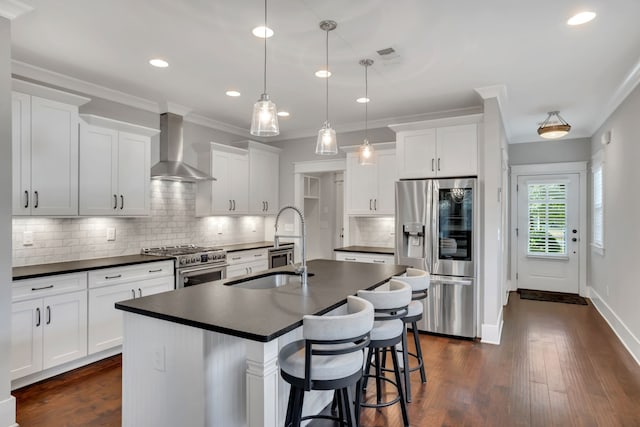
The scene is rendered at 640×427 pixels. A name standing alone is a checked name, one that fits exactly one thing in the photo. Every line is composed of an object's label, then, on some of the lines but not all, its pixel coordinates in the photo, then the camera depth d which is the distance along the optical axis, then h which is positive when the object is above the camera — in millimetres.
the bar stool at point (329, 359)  1626 -721
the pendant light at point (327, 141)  2949 +606
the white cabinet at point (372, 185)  5078 +432
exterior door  6359 -306
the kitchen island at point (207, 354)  1576 -698
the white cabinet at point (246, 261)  4848 -653
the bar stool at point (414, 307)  2723 -713
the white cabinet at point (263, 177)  5652 +617
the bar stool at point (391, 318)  2240 -639
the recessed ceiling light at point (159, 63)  3234 +1385
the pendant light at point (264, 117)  2328 +632
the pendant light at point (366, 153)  3502 +603
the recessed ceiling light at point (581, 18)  2451 +1362
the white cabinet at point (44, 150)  3047 +578
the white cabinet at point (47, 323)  2865 -904
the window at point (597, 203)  5195 +196
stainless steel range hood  4457 +802
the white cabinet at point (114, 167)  3582 +508
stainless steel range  4121 -563
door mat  5953 -1397
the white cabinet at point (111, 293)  3360 -771
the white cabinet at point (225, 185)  5004 +439
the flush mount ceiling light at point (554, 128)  4707 +1148
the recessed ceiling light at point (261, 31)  2670 +1377
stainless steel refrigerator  4152 -349
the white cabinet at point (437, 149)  4258 +814
